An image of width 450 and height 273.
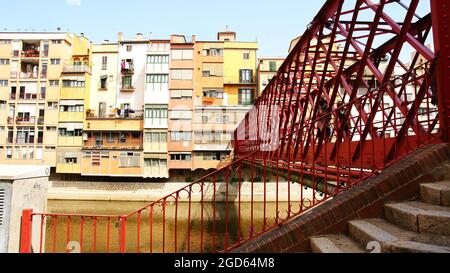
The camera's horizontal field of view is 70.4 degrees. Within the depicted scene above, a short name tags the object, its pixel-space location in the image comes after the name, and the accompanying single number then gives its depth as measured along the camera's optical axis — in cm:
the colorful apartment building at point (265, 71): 3606
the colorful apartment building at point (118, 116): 3216
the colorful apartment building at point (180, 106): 3225
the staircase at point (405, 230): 278
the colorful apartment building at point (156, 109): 3200
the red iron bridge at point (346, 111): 416
